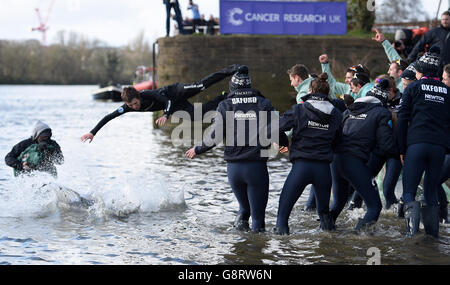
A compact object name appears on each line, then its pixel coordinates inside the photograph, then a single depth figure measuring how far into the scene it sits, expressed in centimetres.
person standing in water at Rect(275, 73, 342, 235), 1482
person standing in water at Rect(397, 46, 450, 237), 1477
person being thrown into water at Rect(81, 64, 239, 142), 1847
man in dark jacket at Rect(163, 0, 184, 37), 4487
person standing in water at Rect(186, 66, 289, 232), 1525
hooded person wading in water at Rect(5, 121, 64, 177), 1898
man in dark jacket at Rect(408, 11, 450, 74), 2306
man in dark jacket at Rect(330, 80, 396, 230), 1527
